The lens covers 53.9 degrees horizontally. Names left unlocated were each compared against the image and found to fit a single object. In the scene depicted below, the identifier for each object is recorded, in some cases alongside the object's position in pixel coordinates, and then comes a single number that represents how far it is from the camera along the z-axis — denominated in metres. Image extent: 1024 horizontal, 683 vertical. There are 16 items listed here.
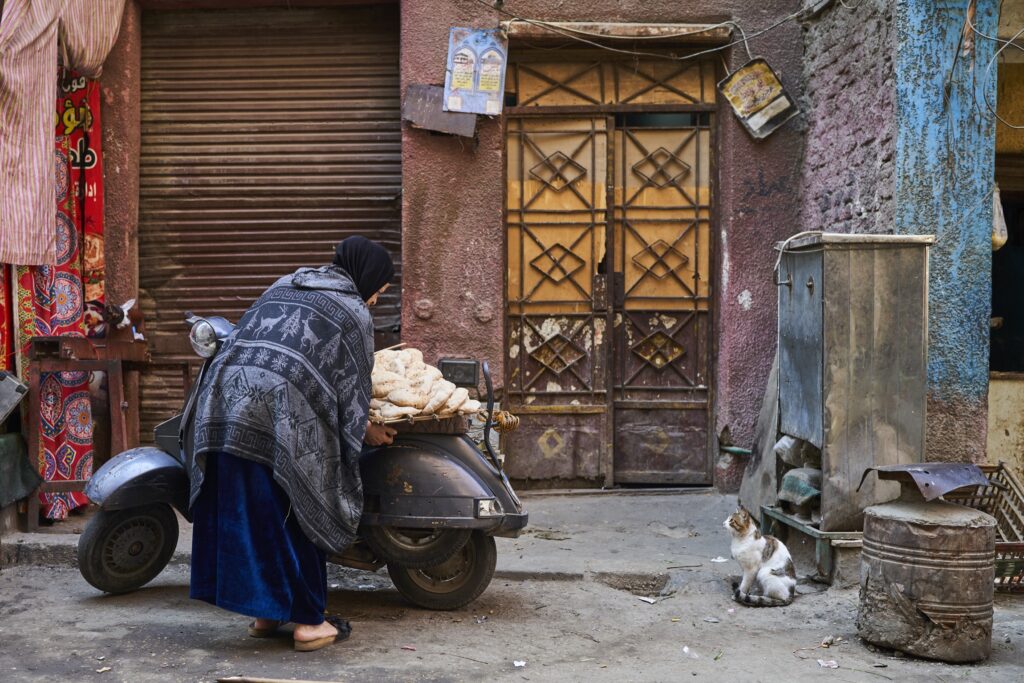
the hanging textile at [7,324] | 5.87
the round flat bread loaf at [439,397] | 4.49
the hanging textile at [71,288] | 6.07
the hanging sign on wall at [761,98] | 6.89
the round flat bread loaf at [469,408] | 4.63
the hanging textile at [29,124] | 5.61
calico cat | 4.87
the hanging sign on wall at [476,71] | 6.80
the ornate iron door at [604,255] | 7.16
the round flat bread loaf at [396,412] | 4.40
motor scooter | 4.50
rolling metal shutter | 7.19
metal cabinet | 5.00
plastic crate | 5.01
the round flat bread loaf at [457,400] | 4.57
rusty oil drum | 4.14
